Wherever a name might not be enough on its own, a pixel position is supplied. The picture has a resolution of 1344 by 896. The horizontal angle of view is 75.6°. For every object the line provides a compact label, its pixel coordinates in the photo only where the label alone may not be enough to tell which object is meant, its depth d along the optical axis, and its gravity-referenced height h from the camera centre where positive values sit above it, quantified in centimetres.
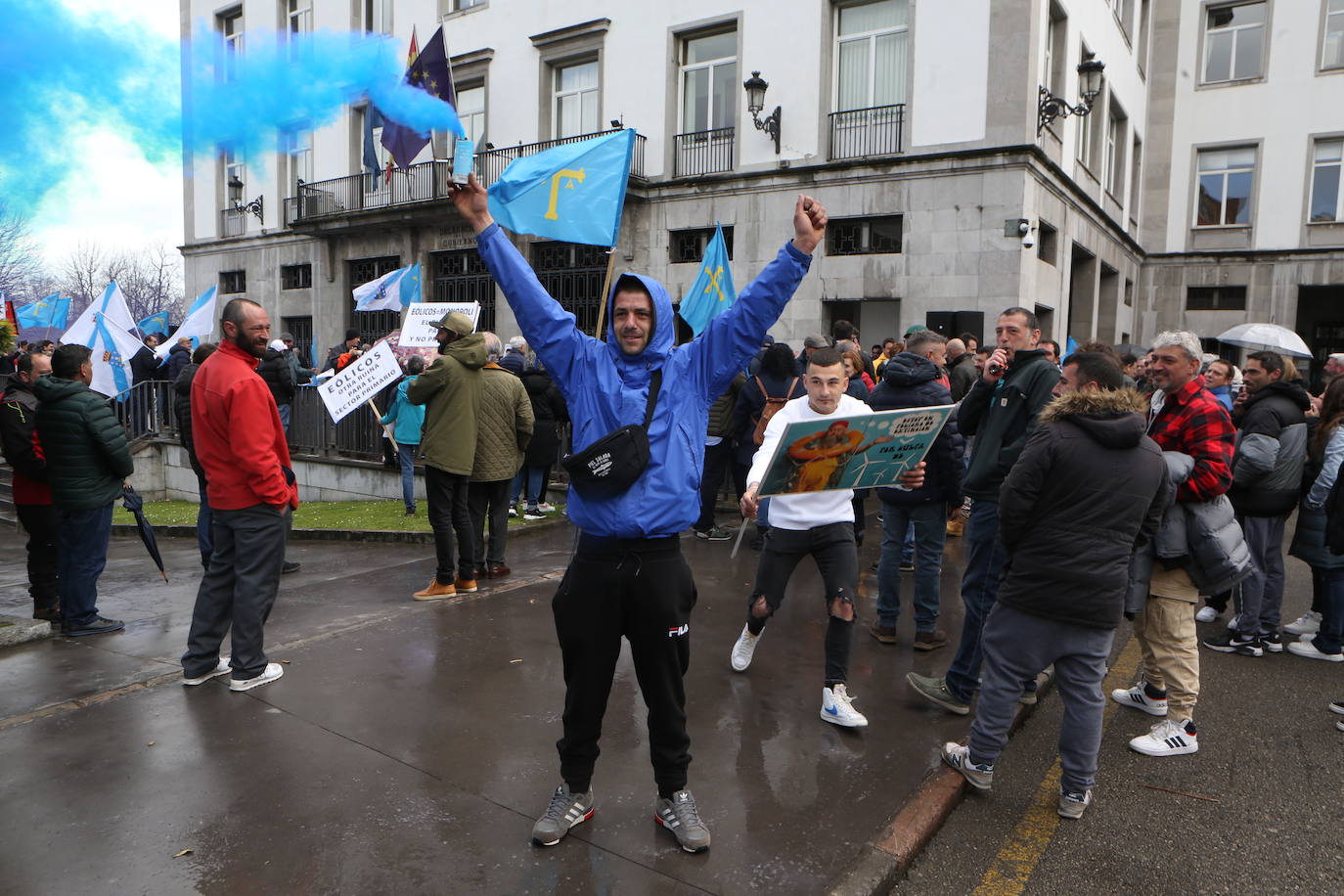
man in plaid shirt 432 -60
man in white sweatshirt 437 -92
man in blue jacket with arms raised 308 -41
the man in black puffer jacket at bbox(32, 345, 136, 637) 567 -82
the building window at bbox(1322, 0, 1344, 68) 2295 +886
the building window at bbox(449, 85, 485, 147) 2109 +594
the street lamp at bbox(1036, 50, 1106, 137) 1503 +477
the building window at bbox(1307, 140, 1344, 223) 2325 +513
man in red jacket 467 -80
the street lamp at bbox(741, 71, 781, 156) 1652 +499
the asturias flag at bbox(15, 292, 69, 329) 1697 +64
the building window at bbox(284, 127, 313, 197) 2369 +505
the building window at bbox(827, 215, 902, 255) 1658 +246
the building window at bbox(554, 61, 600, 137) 1969 +584
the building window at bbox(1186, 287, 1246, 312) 2486 +205
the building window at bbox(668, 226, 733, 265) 1853 +246
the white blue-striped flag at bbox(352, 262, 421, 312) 1357 +96
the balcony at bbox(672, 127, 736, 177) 1797 +433
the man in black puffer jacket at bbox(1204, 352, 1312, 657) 554 -71
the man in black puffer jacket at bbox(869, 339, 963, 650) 534 -91
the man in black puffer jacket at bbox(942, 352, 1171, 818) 345 -74
